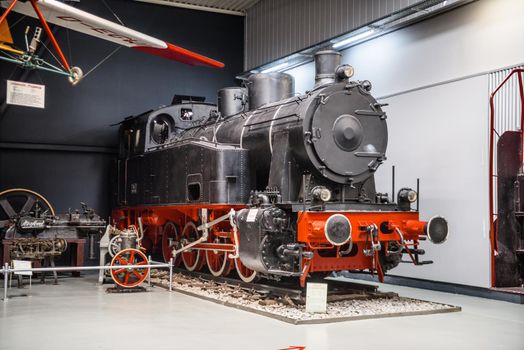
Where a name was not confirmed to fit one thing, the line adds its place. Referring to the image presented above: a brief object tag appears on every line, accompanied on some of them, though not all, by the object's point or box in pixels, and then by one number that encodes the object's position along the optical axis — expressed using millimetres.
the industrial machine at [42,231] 9969
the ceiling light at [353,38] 10570
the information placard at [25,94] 10970
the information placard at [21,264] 8008
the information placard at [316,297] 6625
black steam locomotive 7172
